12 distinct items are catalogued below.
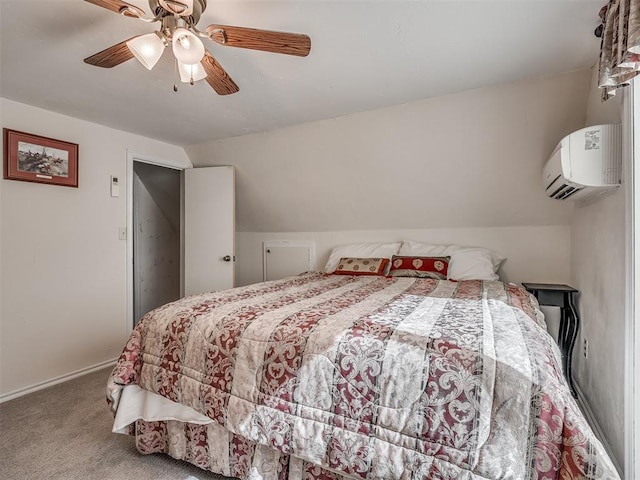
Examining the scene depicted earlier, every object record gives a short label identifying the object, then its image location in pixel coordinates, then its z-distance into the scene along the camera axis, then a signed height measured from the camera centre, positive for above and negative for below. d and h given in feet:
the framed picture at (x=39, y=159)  7.48 +1.89
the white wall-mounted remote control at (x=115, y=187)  9.50 +1.47
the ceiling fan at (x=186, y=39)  4.17 +2.66
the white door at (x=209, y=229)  11.41 +0.29
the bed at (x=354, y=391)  2.90 -1.68
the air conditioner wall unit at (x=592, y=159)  5.01 +1.27
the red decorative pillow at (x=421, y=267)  9.02 -0.84
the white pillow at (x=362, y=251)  10.51 -0.46
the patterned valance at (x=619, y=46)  3.37 +2.15
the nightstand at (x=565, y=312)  7.34 -1.73
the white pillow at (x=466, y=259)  8.70 -0.59
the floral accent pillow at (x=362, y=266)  9.69 -0.87
